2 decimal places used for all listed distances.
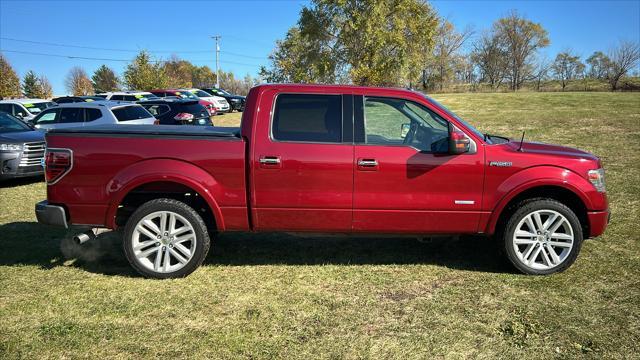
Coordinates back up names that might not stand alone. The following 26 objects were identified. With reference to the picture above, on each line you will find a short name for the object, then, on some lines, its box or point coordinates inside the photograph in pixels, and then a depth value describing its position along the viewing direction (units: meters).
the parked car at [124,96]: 23.95
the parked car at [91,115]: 11.84
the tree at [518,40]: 61.62
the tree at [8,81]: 43.47
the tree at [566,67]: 58.03
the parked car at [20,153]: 9.16
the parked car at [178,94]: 28.49
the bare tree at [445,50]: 57.47
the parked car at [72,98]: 22.65
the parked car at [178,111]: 15.32
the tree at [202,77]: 102.10
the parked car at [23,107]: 17.19
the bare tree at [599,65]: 49.02
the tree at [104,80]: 72.94
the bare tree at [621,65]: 42.49
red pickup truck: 4.50
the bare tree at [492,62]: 61.78
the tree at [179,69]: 85.77
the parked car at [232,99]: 33.66
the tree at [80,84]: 64.38
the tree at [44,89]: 55.25
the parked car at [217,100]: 29.03
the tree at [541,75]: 60.12
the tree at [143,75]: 48.02
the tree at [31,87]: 54.56
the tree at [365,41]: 30.05
